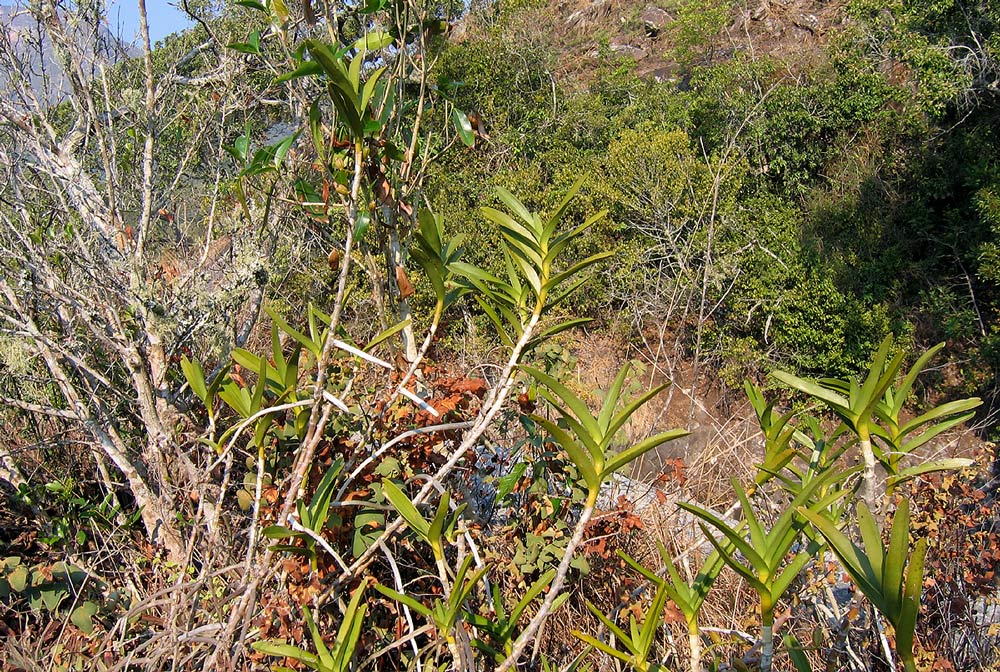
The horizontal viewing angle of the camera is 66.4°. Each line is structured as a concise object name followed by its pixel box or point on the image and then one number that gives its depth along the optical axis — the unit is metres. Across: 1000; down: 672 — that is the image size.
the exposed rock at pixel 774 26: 14.68
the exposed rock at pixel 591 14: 17.42
